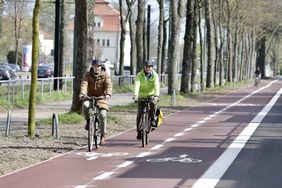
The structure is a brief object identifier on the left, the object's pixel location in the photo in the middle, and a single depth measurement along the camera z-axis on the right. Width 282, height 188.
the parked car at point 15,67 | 73.77
